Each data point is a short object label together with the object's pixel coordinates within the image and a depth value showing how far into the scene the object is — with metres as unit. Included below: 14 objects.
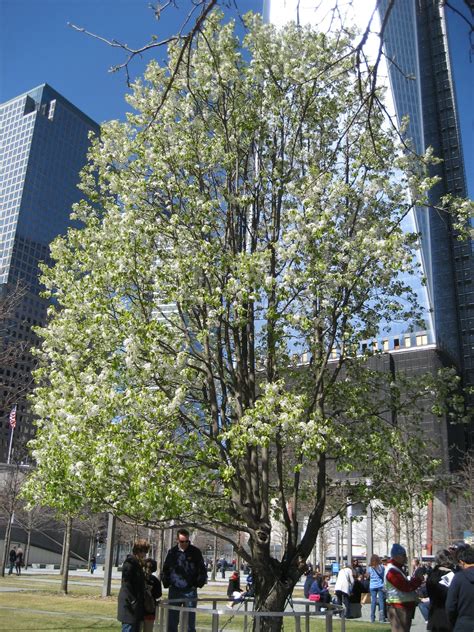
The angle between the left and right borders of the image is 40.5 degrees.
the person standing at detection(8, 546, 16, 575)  40.59
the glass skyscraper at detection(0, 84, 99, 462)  110.81
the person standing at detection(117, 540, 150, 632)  8.60
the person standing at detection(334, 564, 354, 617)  18.91
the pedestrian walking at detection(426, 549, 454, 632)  9.07
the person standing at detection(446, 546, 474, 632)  6.38
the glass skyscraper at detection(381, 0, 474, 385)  94.81
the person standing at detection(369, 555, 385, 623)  18.97
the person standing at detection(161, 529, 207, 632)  9.86
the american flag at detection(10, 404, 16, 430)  28.11
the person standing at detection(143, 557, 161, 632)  8.71
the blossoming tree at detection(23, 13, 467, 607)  9.45
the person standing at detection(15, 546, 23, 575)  40.56
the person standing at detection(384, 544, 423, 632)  9.74
